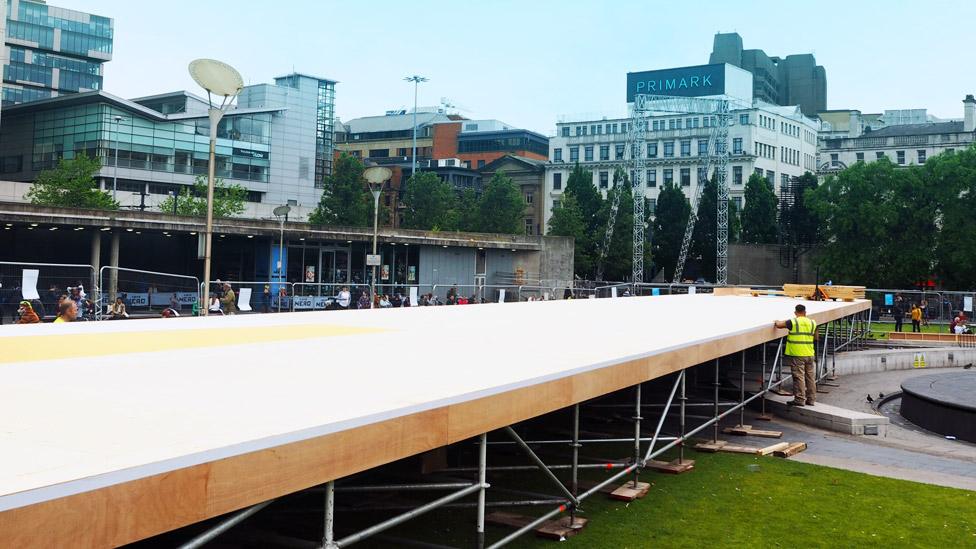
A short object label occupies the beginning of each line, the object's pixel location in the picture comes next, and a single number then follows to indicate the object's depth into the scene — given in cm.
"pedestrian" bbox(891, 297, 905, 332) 4609
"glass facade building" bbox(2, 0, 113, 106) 11112
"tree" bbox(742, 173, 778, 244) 9212
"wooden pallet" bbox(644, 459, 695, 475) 1354
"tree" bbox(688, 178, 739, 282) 9038
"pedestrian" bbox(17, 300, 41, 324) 1670
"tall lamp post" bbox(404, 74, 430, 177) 11350
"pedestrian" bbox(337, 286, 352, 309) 2981
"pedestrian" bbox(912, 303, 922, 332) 4503
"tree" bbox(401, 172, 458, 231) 9138
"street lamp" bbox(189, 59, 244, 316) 1788
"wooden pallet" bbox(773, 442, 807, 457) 1561
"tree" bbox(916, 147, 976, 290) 6712
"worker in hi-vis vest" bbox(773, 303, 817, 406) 1895
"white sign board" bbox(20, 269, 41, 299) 1889
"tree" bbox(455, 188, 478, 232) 8912
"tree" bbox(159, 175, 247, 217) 7069
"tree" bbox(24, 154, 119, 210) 6538
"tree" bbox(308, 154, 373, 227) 7894
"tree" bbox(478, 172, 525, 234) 8856
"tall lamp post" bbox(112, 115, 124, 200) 7548
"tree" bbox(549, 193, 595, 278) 8525
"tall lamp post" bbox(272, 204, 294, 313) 3672
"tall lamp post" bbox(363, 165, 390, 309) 3142
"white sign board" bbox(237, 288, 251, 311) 2620
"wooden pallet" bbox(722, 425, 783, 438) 1764
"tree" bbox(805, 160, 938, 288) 7038
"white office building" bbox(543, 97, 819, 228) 10906
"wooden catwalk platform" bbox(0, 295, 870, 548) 442
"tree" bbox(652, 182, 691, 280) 9206
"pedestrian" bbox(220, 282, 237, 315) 2440
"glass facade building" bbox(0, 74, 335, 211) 7931
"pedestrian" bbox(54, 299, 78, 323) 1517
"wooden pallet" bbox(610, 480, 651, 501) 1162
